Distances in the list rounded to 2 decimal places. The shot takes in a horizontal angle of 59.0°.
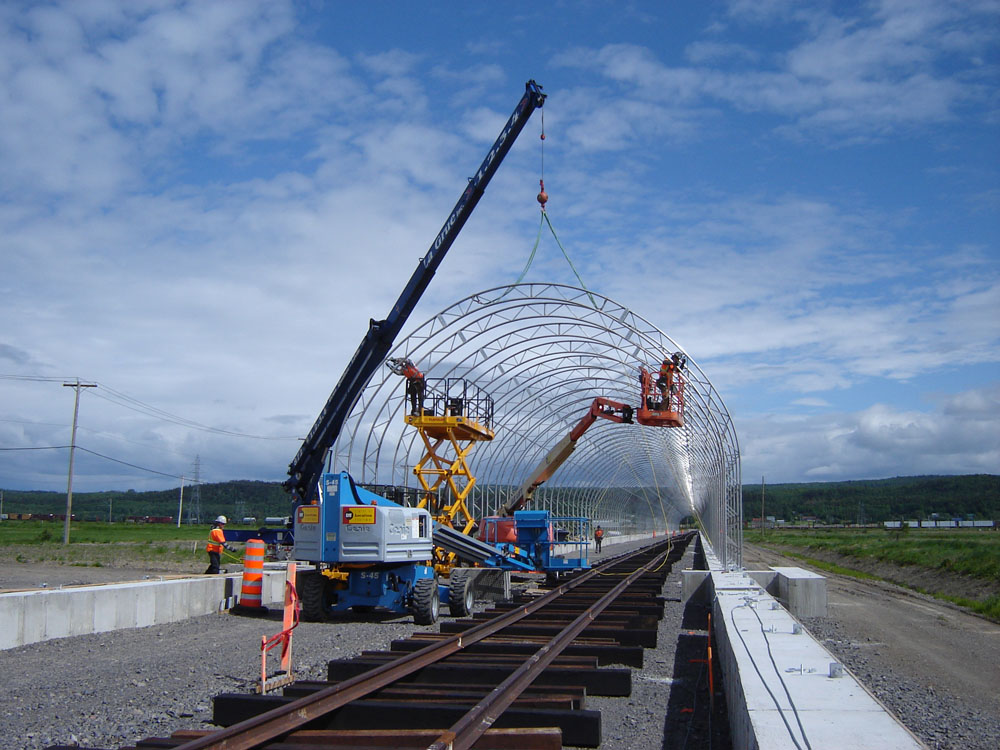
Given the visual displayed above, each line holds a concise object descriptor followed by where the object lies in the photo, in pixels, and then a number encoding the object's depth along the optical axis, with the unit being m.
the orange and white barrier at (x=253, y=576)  16.53
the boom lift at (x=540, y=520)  22.02
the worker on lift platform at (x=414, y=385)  23.03
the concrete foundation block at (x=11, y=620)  11.41
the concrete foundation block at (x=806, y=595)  18.75
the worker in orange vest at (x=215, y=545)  18.83
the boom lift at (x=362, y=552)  14.72
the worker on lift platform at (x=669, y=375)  24.58
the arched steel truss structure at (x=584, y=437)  26.20
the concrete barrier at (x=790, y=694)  5.06
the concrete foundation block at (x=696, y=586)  19.48
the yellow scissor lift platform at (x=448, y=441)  21.22
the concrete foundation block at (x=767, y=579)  21.59
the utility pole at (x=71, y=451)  44.78
